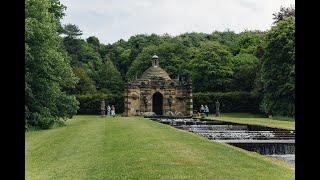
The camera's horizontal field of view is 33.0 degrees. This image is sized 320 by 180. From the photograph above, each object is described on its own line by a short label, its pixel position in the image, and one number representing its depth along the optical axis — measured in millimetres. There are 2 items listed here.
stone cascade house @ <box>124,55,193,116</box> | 57750
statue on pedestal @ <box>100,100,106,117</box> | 53325
